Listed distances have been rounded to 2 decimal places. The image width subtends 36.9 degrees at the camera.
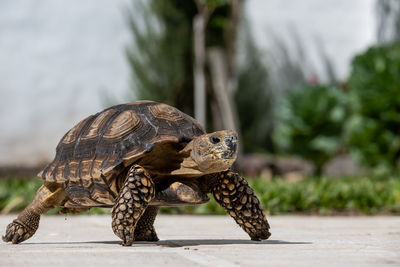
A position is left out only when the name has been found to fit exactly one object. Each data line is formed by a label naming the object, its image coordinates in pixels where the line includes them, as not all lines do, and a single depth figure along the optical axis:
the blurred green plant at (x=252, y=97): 14.59
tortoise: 2.79
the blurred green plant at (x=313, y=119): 10.89
